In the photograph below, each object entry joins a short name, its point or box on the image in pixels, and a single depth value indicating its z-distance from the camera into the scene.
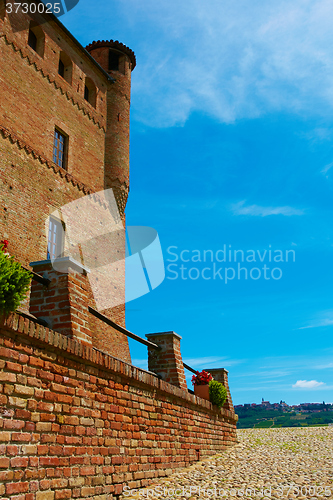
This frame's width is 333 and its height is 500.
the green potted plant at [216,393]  10.30
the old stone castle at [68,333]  4.23
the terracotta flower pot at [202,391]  10.12
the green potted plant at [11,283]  4.08
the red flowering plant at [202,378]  10.36
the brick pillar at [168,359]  8.23
